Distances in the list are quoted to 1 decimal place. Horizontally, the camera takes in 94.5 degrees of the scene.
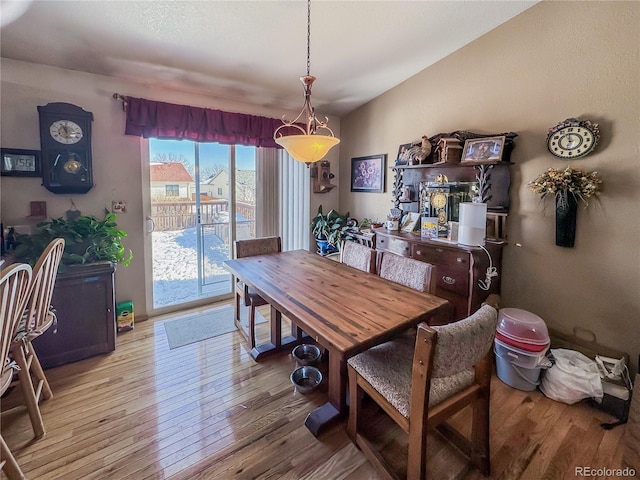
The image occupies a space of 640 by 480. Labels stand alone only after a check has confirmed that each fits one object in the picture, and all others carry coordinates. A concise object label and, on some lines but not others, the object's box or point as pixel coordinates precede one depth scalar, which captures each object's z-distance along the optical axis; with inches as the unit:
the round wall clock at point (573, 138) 81.2
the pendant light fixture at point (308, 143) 66.4
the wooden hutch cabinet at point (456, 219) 94.9
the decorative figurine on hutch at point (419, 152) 115.6
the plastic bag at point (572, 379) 72.9
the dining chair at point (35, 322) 62.8
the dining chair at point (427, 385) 43.2
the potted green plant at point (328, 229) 149.9
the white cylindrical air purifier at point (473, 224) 95.5
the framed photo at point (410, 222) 124.3
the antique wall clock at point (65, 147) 94.3
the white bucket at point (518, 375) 80.3
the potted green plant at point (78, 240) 87.9
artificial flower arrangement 81.5
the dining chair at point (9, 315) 46.9
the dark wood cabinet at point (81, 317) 87.1
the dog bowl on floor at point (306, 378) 78.9
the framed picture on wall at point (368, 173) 144.4
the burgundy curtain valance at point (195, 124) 106.5
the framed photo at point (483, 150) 95.7
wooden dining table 52.4
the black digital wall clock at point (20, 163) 91.1
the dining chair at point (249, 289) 96.7
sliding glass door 122.8
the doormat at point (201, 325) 106.8
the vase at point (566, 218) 84.7
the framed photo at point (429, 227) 111.1
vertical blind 151.0
